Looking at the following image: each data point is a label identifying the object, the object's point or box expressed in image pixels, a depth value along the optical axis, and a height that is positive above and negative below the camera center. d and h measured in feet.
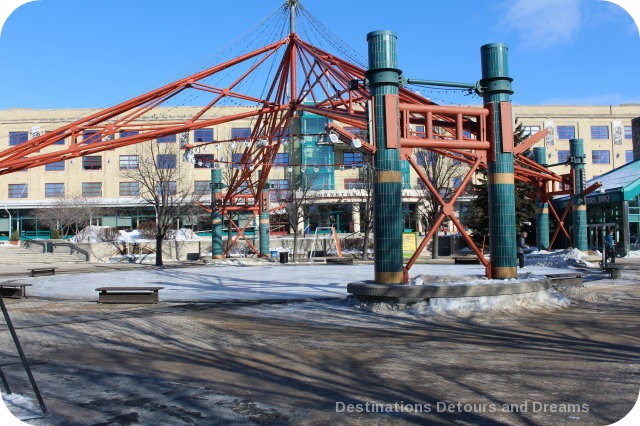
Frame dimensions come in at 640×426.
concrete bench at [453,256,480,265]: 97.66 -6.12
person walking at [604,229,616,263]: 88.49 -3.95
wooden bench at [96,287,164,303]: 51.75 -5.58
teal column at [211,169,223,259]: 119.03 +1.50
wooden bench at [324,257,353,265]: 111.24 -6.50
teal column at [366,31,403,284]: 46.16 +4.49
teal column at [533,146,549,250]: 108.06 -0.25
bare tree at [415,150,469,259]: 130.41 +11.98
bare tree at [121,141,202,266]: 114.91 +9.54
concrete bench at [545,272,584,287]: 51.29 -5.13
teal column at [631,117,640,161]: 140.06 +20.21
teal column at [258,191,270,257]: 121.29 +0.59
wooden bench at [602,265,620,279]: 67.15 -5.77
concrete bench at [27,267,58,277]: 83.40 -5.36
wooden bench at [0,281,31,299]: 56.54 -5.43
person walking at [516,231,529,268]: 81.25 -3.76
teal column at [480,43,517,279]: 49.88 +4.68
